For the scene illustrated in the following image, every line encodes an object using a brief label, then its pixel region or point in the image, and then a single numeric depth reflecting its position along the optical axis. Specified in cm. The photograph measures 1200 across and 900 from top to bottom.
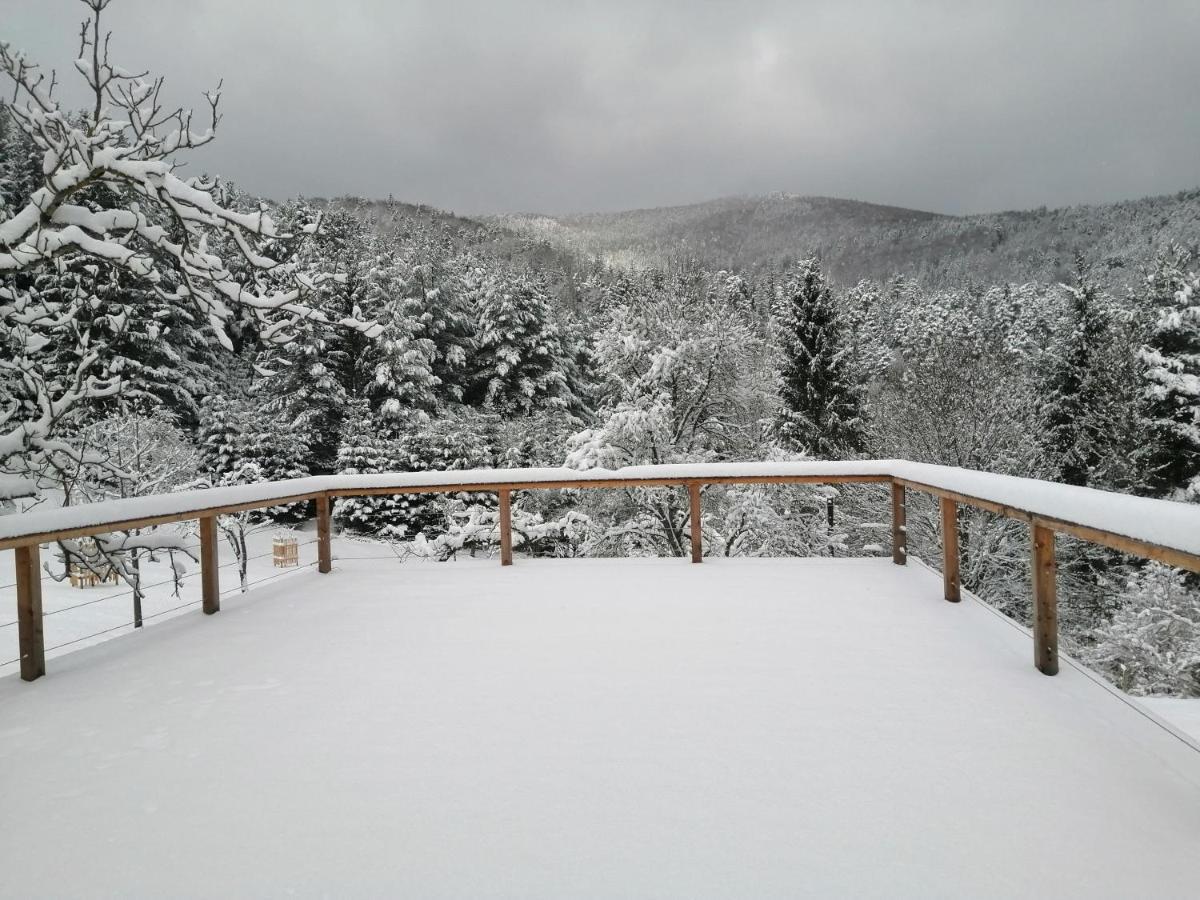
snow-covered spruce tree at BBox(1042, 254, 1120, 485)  2191
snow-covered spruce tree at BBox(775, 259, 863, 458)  2152
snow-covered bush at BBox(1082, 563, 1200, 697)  1351
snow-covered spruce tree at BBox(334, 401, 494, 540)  2225
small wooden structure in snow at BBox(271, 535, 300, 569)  1903
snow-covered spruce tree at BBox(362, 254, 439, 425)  2383
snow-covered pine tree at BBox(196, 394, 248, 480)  2253
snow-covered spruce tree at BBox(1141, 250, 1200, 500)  1775
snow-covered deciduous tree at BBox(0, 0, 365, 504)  322
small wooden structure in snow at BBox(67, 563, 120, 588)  1438
